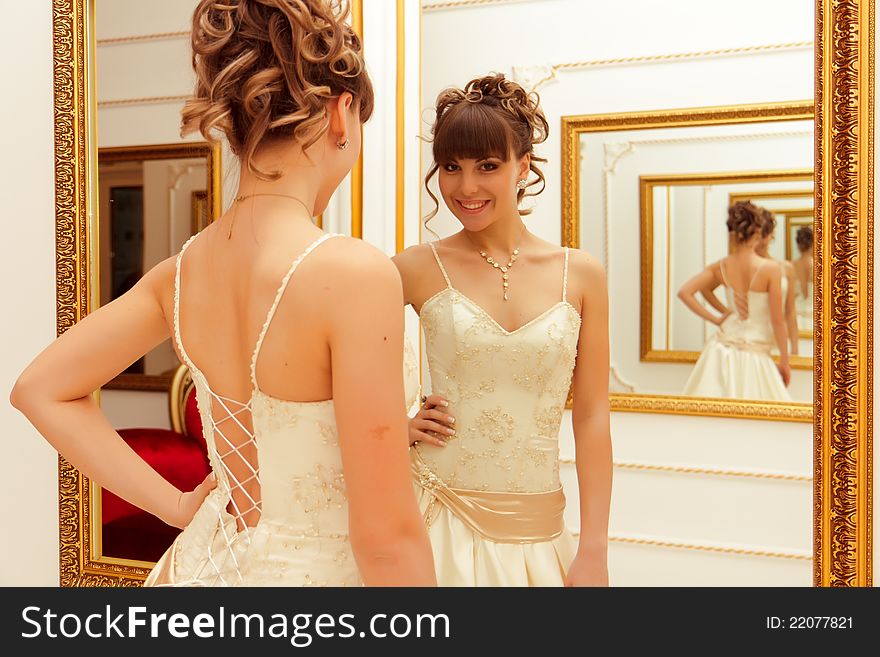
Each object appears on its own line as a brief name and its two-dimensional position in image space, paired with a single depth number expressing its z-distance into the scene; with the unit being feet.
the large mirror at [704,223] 4.38
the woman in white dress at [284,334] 2.81
